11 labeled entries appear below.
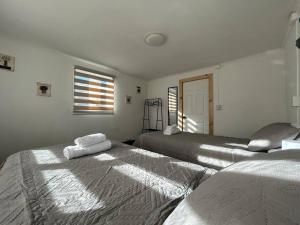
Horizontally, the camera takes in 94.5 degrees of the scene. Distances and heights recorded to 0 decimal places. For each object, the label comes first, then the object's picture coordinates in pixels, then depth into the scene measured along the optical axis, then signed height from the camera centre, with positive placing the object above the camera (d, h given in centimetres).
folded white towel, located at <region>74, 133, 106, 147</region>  141 -27
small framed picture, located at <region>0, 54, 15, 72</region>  217 +83
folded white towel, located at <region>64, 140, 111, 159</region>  126 -35
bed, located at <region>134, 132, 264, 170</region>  163 -44
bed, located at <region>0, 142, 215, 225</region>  57 -41
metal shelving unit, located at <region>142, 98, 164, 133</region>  447 +3
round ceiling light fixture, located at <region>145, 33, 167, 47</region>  215 +123
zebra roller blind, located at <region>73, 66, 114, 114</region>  308 +55
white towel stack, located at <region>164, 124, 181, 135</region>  270 -30
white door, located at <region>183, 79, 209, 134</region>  354 +24
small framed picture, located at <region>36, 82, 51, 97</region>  252 +46
